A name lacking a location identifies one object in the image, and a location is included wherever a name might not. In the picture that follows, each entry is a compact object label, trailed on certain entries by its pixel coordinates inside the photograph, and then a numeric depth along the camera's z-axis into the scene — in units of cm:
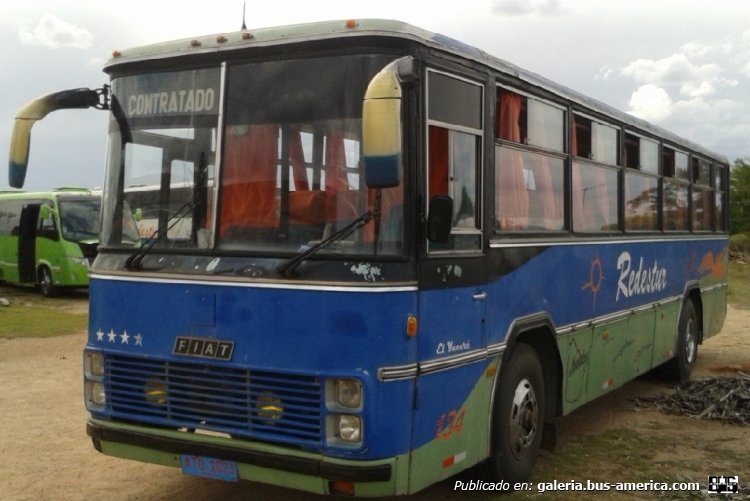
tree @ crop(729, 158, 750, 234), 4356
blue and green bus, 482
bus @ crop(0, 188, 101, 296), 2222
